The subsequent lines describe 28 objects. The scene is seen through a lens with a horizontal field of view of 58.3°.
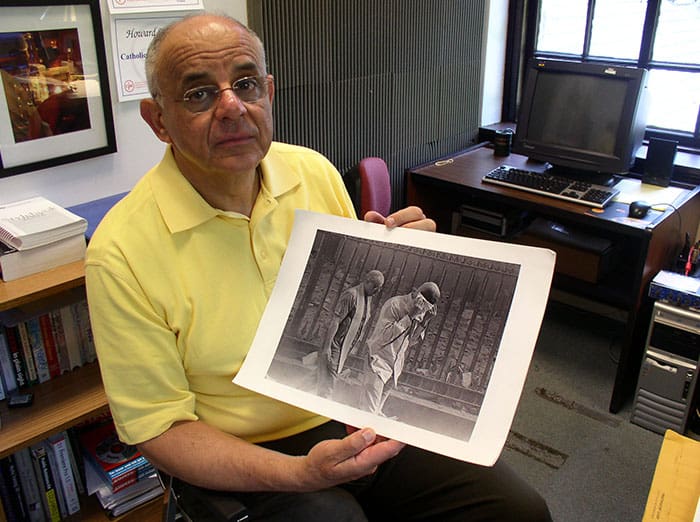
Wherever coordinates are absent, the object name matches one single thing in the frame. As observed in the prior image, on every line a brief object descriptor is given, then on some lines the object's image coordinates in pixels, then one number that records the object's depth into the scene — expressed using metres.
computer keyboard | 2.35
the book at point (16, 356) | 1.55
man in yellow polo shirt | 1.06
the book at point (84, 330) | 1.66
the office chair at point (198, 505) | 1.06
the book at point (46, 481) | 1.64
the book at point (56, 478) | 1.66
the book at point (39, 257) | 1.45
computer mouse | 2.19
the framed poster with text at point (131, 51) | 1.74
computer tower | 2.13
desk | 2.19
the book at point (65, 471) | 1.66
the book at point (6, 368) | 1.55
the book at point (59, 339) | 1.62
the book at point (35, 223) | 1.46
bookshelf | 1.44
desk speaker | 2.46
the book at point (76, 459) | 1.70
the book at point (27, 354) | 1.56
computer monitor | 2.41
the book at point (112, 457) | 1.76
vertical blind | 2.21
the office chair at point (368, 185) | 2.38
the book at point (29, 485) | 1.62
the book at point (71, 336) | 1.64
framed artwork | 1.53
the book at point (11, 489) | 1.60
